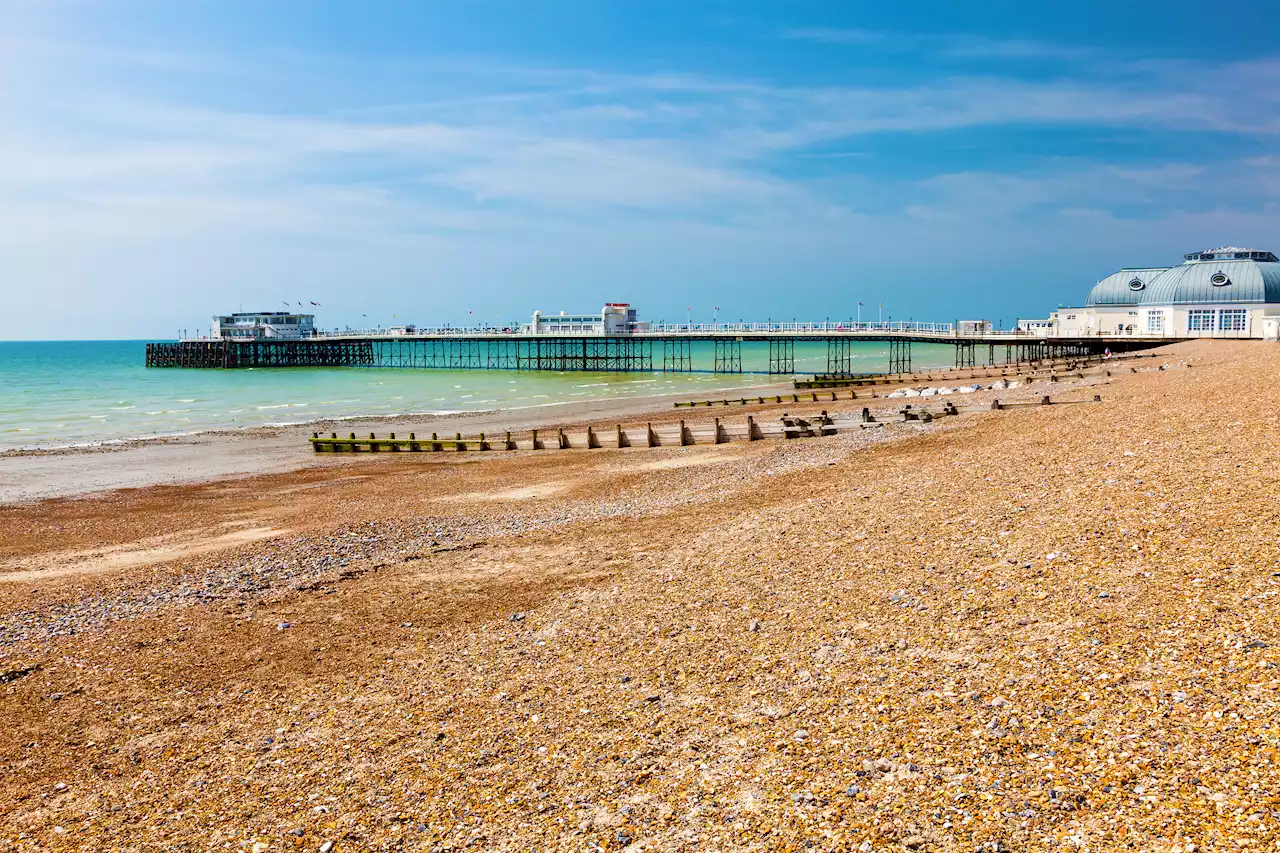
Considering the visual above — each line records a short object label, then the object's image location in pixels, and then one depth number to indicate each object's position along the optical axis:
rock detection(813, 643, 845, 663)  7.07
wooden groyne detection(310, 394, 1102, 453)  23.47
